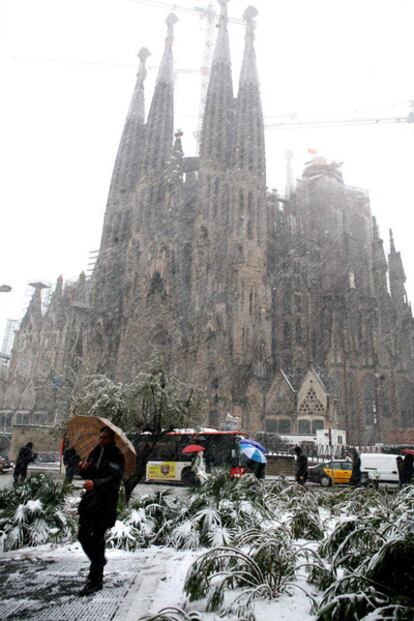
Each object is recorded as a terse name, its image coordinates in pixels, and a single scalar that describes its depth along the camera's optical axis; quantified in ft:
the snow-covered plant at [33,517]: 21.84
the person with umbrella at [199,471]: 30.42
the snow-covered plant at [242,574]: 13.21
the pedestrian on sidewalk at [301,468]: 42.80
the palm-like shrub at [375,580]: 9.89
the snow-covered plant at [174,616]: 10.79
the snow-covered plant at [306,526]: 22.35
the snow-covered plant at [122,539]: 21.52
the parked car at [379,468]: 63.26
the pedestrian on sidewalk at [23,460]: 46.80
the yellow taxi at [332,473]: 66.87
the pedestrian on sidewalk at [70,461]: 43.50
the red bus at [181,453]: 65.00
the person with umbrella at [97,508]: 15.24
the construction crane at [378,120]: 260.01
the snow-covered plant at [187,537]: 20.99
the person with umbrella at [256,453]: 35.47
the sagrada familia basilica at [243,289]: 124.57
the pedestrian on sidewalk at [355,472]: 51.72
